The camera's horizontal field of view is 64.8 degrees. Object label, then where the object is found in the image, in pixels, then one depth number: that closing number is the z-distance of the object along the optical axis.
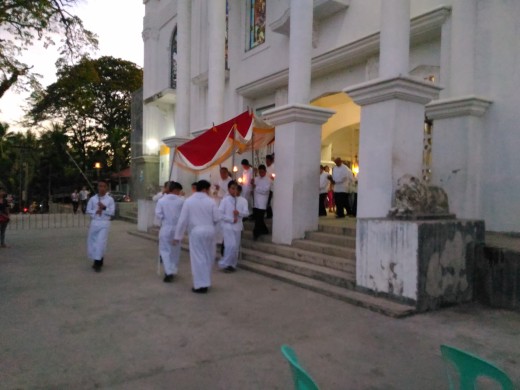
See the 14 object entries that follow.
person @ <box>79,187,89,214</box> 25.89
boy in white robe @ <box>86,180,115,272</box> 7.99
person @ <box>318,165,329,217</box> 10.80
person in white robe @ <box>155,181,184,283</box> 7.14
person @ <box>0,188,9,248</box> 10.69
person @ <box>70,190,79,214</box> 26.61
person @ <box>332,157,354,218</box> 10.20
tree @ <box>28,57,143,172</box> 33.47
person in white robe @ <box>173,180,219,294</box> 6.36
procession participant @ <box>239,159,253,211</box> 9.42
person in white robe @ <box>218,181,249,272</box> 7.83
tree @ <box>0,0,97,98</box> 10.23
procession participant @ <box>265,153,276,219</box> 10.08
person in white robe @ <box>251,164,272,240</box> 8.85
